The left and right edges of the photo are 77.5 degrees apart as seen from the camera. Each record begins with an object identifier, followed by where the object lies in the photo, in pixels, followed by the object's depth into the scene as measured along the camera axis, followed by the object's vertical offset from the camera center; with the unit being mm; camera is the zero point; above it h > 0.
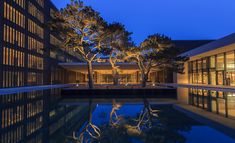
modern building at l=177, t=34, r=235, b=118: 7736 +186
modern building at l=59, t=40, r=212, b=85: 27224 +466
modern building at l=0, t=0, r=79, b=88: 16853 +4171
